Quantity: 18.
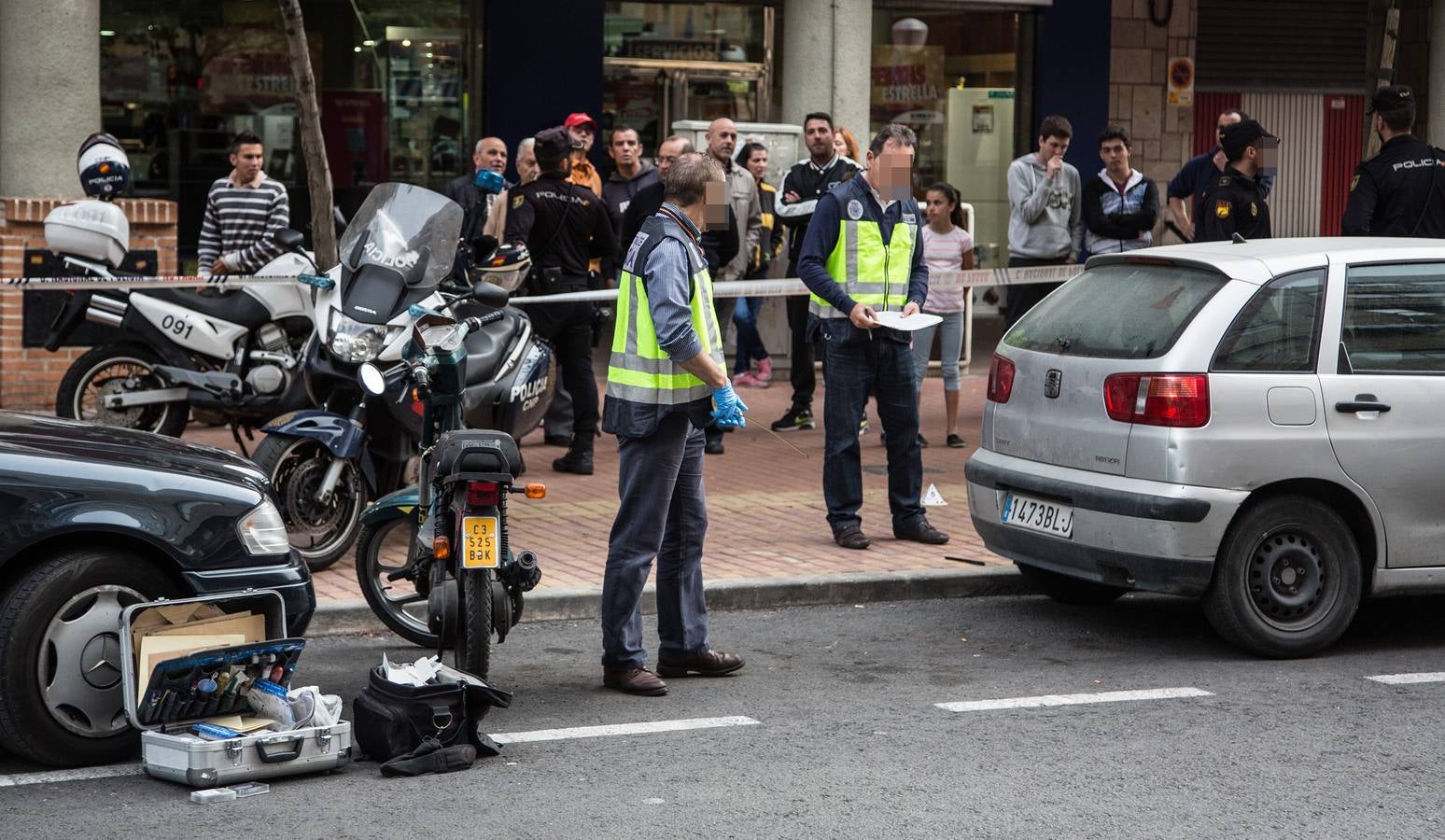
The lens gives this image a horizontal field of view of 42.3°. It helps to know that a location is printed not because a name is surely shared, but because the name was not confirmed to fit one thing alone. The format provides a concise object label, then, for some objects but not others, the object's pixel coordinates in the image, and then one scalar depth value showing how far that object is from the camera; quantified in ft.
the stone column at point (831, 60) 49.37
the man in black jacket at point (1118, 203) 42.06
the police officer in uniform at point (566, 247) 35.40
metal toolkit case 17.24
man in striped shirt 37.40
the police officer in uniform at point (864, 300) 28.50
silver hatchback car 22.53
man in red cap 40.42
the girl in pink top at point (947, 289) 39.50
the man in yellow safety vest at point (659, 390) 20.83
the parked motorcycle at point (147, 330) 32.58
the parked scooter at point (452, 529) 19.95
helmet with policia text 33.53
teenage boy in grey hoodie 42.52
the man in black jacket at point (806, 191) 39.09
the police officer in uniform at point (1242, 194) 34.17
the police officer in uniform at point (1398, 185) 33.65
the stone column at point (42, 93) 40.52
